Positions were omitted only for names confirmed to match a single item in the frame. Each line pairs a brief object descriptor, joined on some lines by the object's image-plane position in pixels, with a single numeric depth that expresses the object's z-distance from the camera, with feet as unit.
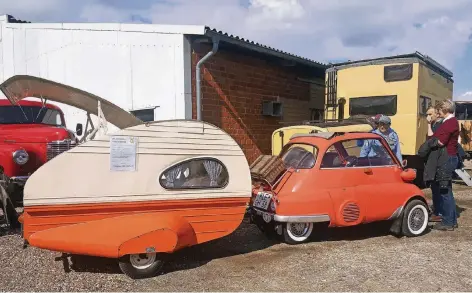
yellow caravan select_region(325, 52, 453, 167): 30.09
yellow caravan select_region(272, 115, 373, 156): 25.16
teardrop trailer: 13.04
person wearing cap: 21.22
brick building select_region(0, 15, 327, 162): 26.91
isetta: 17.01
